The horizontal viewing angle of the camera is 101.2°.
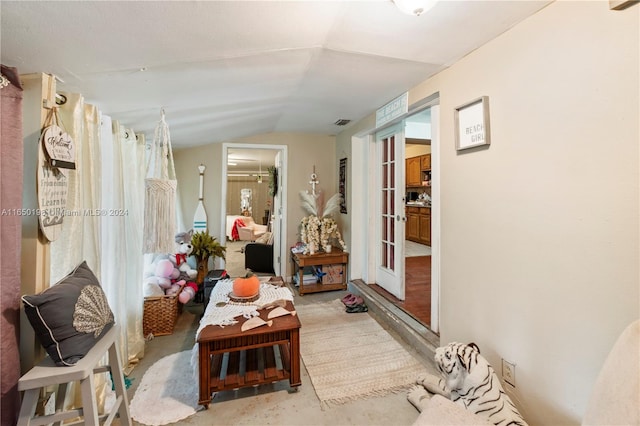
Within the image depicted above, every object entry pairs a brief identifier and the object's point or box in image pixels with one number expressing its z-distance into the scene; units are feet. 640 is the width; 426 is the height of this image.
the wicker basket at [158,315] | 7.82
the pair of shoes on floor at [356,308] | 9.46
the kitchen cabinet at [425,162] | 19.90
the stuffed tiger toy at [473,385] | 4.14
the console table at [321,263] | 11.10
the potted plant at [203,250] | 10.45
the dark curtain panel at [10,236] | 3.18
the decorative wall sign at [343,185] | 12.16
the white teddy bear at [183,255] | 9.52
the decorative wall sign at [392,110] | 7.67
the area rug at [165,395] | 4.95
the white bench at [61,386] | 3.23
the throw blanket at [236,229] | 24.36
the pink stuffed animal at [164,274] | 8.30
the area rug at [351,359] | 5.73
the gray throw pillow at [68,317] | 3.31
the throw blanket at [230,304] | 5.46
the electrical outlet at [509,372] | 4.67
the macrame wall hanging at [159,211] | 5.79
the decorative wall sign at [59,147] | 3.66
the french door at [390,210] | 9.45
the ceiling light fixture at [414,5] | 3.62
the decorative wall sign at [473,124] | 5.07
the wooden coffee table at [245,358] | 5.04
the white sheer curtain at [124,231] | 5.53
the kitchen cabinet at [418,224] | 19.22
